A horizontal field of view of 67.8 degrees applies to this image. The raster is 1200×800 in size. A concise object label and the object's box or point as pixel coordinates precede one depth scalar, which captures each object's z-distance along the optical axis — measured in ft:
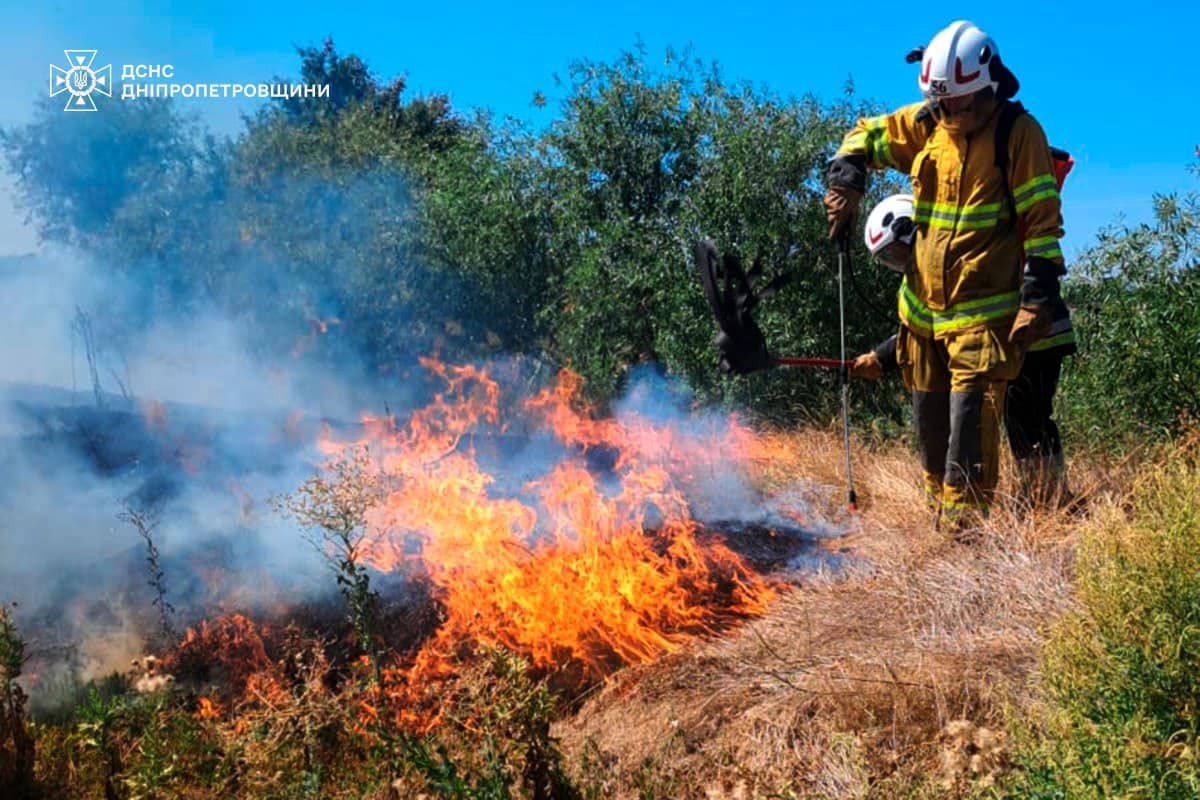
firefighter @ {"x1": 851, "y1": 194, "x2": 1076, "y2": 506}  14.67
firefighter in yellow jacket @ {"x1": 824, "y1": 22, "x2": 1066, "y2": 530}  13.41
